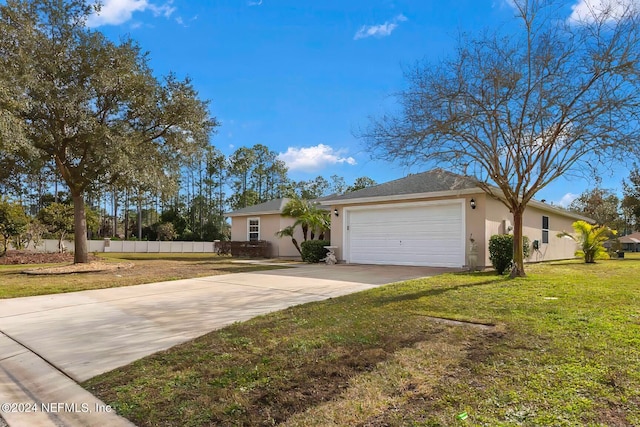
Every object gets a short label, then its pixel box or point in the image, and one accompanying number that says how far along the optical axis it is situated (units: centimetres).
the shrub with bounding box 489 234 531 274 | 1057
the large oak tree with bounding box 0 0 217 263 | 1134
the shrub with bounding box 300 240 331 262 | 1667
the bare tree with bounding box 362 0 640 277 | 809
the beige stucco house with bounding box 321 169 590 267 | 1259
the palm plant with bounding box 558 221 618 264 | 1592
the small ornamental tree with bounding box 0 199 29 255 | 1609
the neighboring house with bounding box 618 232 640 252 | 4086
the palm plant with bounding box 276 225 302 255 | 1856
